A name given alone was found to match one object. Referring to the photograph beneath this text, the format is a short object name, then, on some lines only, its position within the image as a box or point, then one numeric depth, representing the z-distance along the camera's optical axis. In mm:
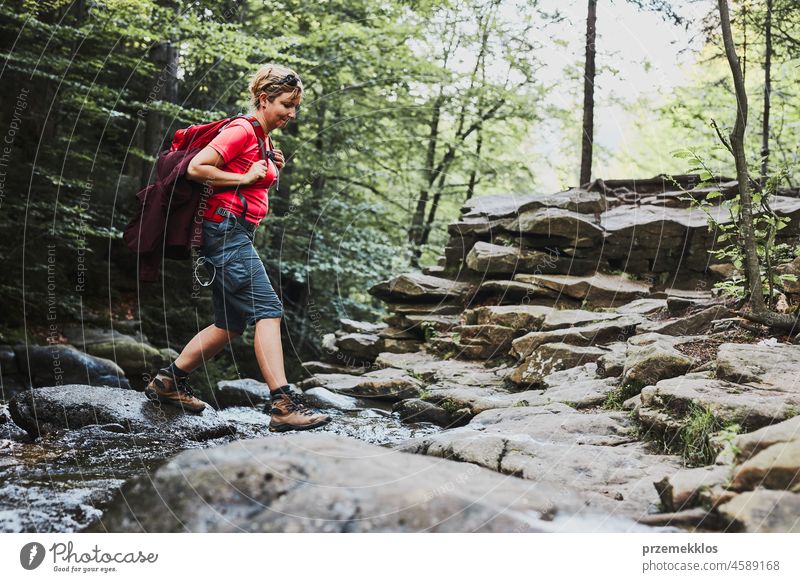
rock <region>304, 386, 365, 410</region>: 6672
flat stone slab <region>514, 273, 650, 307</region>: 9148
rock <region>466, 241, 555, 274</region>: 10078
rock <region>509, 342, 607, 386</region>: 6523
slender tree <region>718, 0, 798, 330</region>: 5141
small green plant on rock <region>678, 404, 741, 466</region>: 3311
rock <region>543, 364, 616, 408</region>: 5078
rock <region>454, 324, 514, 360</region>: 8219
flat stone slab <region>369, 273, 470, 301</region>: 10609
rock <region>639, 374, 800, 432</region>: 3377
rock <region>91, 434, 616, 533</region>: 2426
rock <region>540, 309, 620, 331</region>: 7688
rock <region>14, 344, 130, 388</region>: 9297
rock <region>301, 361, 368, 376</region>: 9583
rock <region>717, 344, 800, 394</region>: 4016
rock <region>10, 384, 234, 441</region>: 4297
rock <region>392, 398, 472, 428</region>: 5766
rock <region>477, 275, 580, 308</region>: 9438
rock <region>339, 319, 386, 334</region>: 11195
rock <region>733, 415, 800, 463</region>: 2736
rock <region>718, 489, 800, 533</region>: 2416
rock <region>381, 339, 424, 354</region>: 9828
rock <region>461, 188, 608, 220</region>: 10680
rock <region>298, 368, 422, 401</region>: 7062
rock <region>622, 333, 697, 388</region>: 4734
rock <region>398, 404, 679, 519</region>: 3094
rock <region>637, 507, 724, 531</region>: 2545
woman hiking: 3951
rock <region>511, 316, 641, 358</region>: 7070
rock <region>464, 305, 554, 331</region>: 8336
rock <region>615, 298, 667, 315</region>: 7895
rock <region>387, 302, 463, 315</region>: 10352
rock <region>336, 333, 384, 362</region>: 10141
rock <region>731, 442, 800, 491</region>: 2482
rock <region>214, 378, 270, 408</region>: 7508
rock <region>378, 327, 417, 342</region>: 10195
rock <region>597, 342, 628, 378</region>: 5523
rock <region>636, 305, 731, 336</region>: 6265
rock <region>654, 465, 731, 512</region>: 2676
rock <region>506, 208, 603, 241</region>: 9992
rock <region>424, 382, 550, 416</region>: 5718
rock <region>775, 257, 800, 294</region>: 6004
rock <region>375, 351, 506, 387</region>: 7324
